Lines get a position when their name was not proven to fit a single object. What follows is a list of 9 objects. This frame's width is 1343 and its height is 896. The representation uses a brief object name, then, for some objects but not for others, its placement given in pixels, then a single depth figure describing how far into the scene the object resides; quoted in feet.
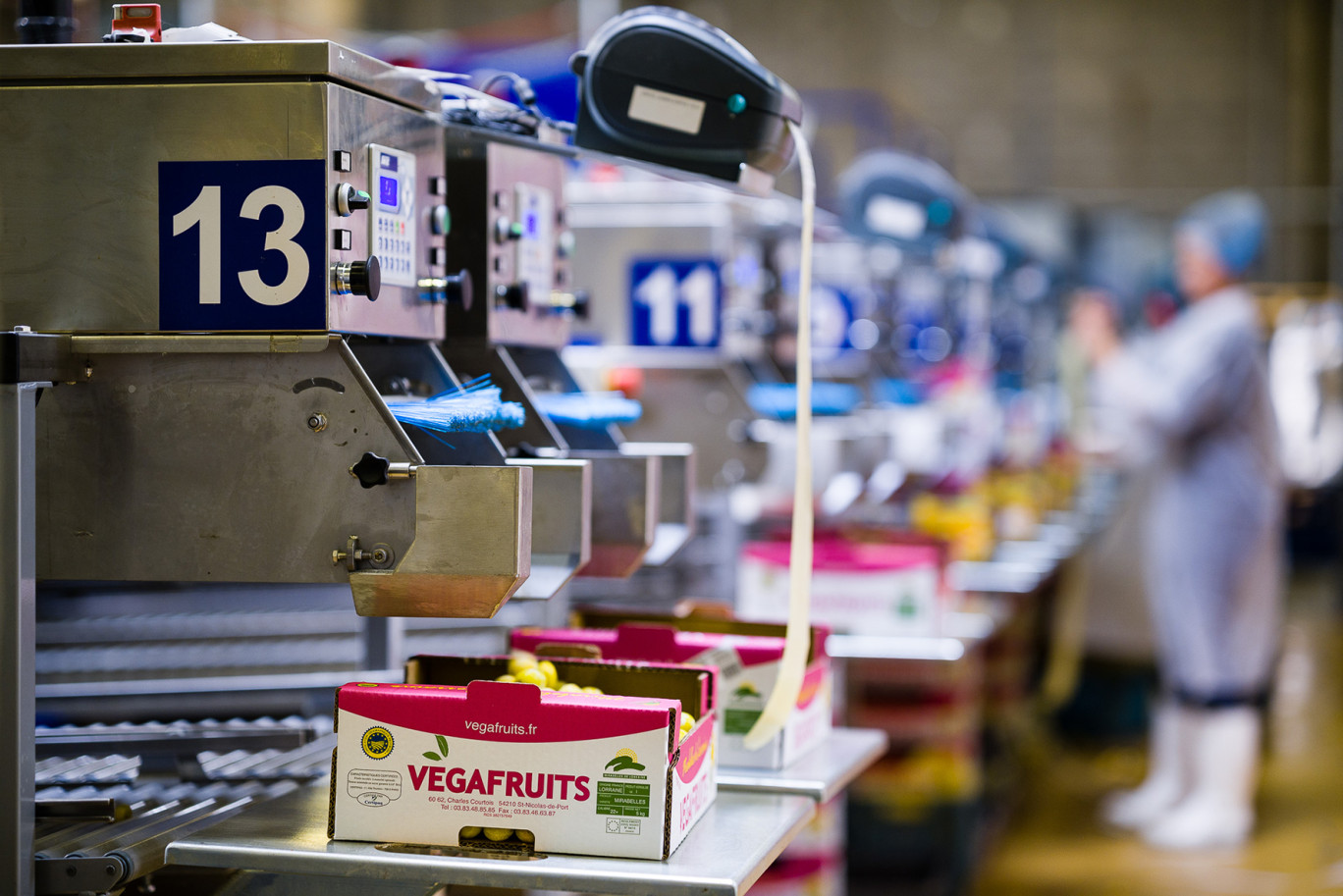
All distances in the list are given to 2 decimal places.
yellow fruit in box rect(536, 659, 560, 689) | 11.27
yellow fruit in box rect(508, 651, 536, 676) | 11.25
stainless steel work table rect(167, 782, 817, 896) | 10.39
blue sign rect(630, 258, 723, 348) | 16.64
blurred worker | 23.85
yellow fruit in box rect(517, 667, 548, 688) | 11.07
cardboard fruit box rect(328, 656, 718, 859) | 10.53
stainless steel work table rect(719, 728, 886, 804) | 11.64
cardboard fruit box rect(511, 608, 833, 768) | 11.80
